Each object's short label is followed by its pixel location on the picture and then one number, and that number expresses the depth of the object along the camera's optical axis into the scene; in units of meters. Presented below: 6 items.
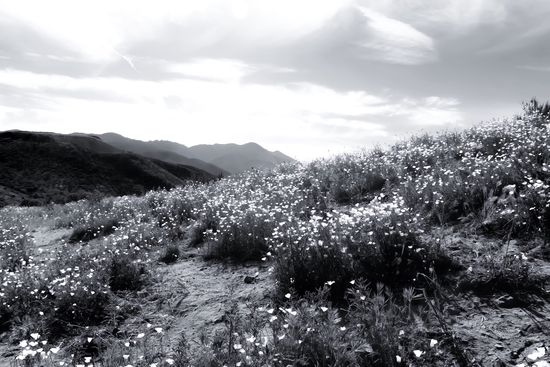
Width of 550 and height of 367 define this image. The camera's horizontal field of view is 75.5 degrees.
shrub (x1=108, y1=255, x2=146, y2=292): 5.40
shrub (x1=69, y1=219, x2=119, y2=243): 9.22
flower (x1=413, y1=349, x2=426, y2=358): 2.53
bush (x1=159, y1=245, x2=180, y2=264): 6.55
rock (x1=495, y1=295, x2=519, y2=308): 3.30
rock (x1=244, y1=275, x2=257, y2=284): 4.99
